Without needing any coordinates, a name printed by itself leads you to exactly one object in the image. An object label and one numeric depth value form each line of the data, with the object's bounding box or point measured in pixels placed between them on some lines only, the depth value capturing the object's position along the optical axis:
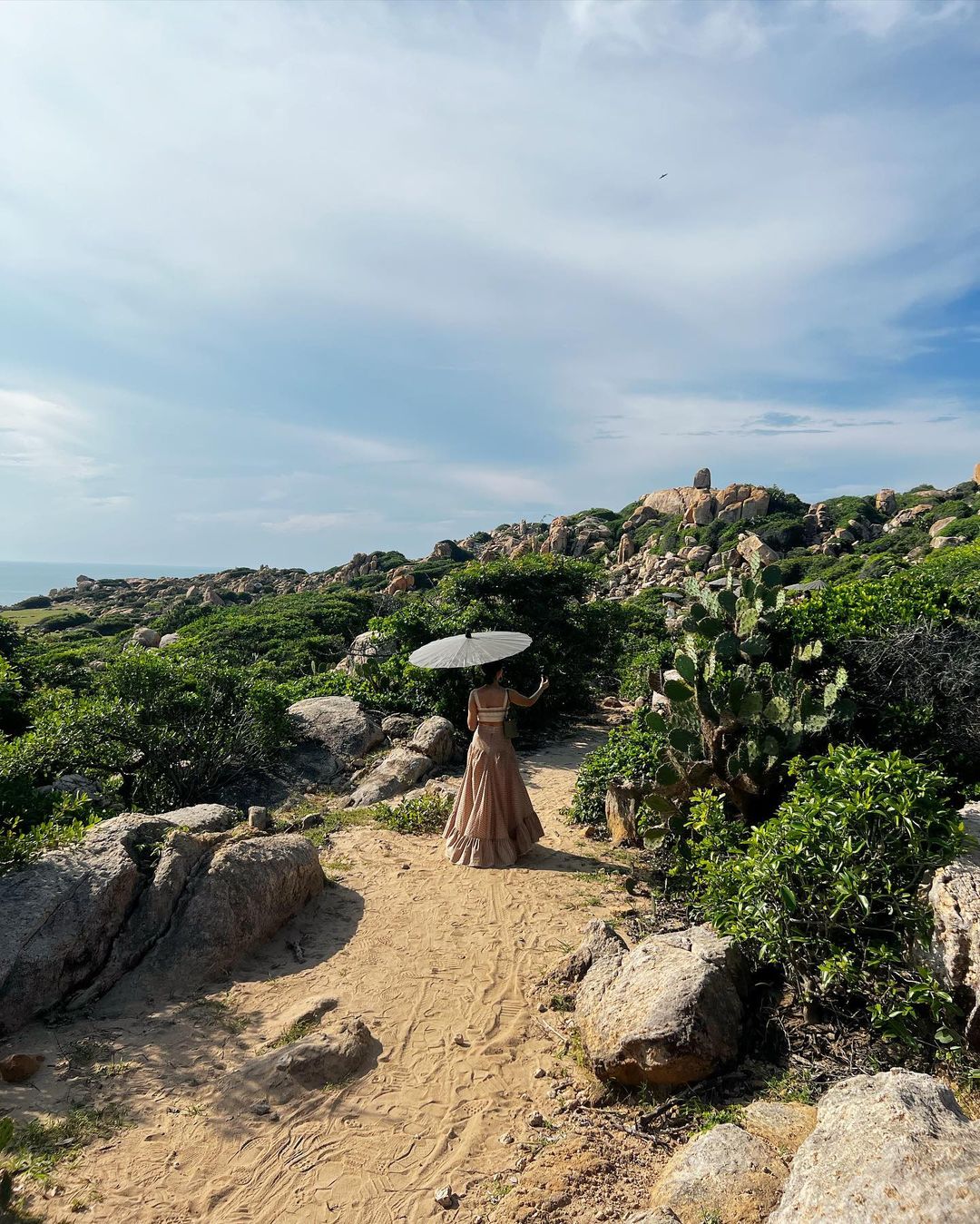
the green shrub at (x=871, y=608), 6.73
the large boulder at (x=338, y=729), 12.03
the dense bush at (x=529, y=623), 13.88
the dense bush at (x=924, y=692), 6.21
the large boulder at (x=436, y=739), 11.35
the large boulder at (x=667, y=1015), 3.97
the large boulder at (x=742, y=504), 51.53
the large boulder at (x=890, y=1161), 2.29
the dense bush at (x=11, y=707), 11.34
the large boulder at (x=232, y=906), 5.66
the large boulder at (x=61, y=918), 5.05
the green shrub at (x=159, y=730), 9.68
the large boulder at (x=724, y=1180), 2.94
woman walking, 7.57
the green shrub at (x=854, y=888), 3.86
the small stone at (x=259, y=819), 8.20
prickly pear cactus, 5.82
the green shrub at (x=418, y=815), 8.79
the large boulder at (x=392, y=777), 10.10
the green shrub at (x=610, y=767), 7.86
